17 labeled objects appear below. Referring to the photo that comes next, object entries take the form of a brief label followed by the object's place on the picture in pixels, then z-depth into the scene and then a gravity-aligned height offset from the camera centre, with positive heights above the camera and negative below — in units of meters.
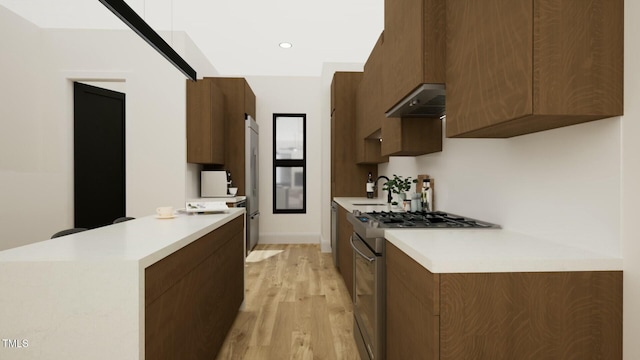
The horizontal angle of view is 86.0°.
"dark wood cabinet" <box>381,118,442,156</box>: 2.65 +0.33
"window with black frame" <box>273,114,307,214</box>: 6.39 +0.47
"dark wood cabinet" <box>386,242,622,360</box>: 1.12 -0.45
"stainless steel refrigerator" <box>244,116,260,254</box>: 5.27 -0.05
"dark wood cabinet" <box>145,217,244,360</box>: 1.27 -0.59
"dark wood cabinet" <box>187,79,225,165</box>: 4.50 +0.73
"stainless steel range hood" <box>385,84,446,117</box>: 1.86 +0.47
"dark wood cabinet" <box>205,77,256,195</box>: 5.30 +0.74
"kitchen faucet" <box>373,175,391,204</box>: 4.73 -0.11
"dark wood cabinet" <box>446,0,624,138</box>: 1.11 +0.39
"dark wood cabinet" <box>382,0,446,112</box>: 1.75 +0.73
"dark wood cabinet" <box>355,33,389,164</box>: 3.17 +0.70
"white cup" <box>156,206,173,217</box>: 2.28 -0.23
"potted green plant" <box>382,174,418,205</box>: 3.10 -0.07
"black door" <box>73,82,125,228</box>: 4.45 +0.28
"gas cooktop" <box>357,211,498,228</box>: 1.89 -0.26
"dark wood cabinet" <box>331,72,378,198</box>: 4.73 +0.49
